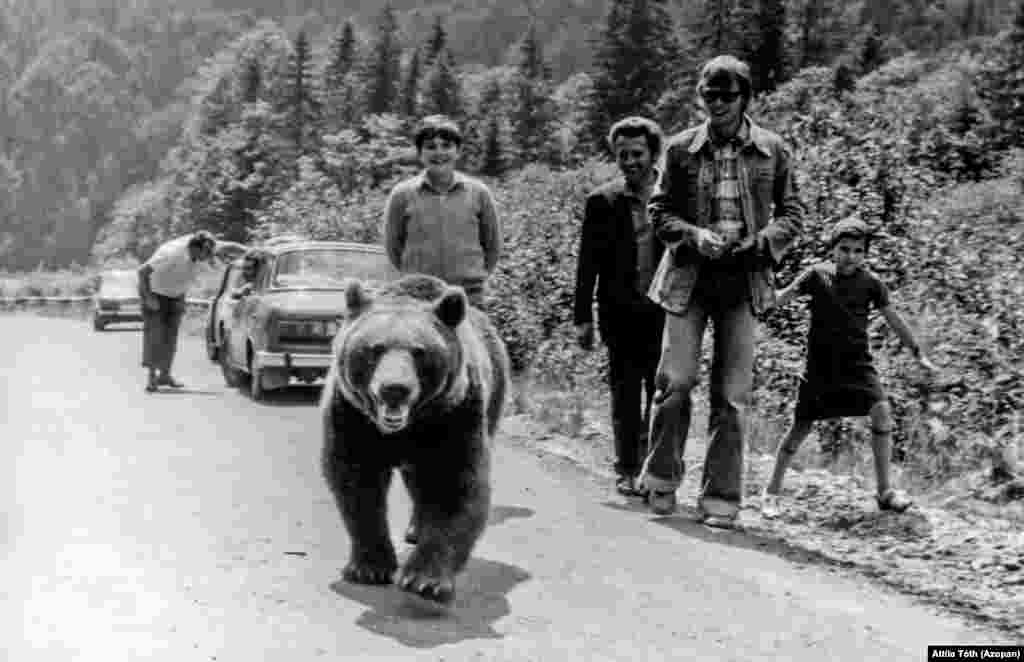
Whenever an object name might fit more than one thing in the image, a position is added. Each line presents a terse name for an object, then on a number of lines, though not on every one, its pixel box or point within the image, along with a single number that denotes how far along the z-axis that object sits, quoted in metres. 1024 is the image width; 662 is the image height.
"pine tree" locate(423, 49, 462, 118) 81.44
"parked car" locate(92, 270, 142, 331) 32.78
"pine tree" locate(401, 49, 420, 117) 83.94
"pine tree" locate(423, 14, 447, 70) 95.91
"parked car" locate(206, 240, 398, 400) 13.16
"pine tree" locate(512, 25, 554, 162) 88.81
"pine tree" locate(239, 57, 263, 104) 88.62
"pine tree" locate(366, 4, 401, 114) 83.12
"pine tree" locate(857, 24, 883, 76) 82.50
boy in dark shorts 6.97
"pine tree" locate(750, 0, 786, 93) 65.00
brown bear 4.52
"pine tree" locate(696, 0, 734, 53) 67.88
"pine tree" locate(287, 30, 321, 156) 81.31
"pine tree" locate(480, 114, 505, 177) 76.31
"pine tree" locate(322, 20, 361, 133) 82.44
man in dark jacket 7.63
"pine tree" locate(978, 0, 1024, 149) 56.58
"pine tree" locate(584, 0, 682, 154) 69.31
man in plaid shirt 6.59
